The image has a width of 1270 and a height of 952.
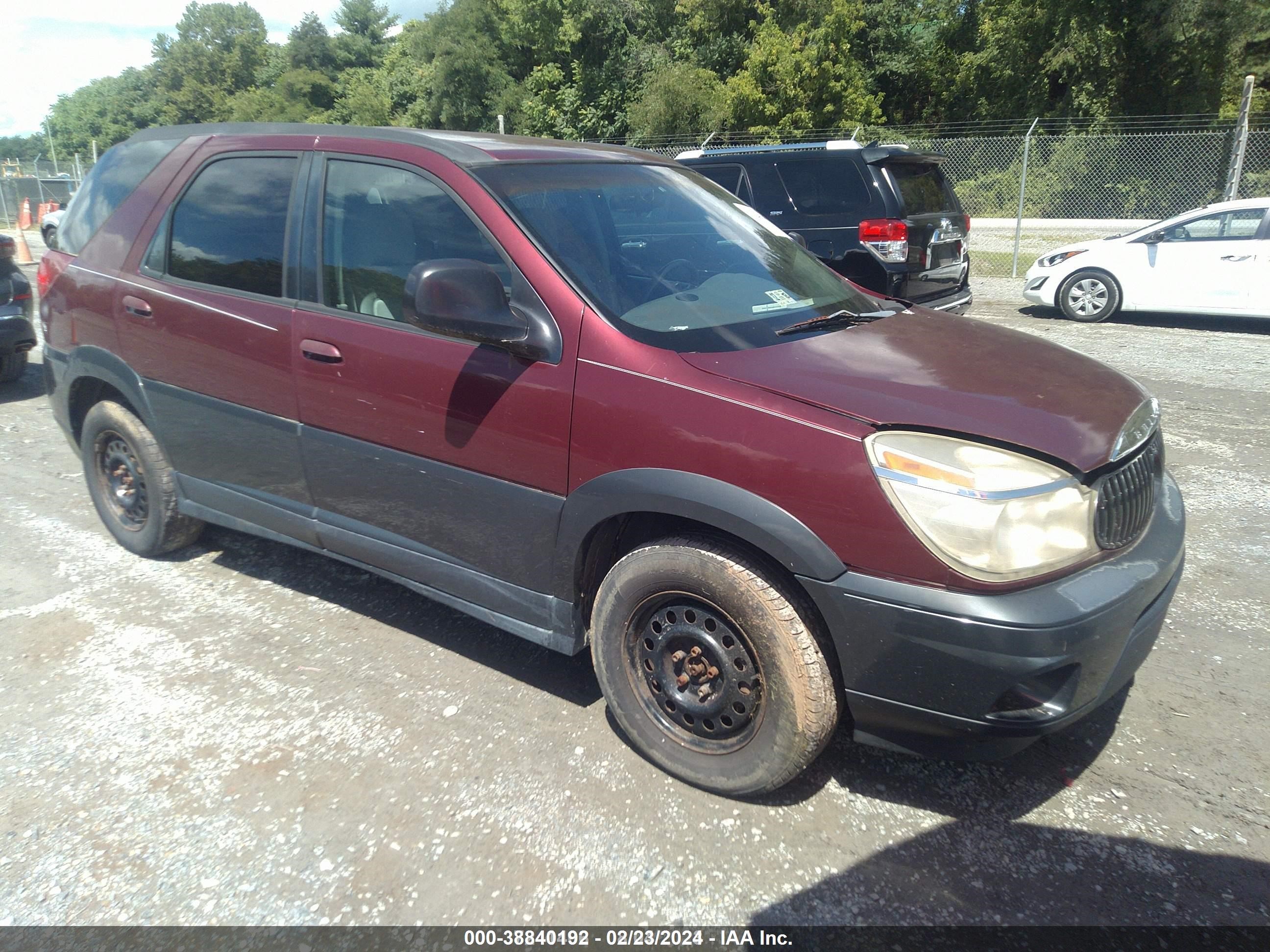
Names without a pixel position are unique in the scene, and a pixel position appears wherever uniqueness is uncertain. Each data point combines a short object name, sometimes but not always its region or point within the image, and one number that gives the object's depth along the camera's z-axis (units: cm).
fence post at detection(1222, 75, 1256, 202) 1683
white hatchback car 1043
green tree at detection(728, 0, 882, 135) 3194
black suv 860
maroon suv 237
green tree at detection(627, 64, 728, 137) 3381
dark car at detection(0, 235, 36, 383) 752
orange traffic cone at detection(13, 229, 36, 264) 1627
